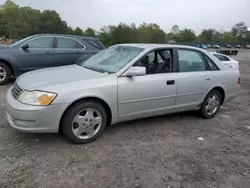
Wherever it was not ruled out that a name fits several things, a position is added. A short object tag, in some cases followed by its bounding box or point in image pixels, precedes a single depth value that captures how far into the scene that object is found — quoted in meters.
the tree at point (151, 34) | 75.21
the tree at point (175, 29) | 115.25
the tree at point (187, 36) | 97.18
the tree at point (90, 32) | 82.35
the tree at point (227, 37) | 106.00
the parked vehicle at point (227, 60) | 10.16
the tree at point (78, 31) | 77.46
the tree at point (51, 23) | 64.74
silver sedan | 2.76
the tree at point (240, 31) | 102.25
